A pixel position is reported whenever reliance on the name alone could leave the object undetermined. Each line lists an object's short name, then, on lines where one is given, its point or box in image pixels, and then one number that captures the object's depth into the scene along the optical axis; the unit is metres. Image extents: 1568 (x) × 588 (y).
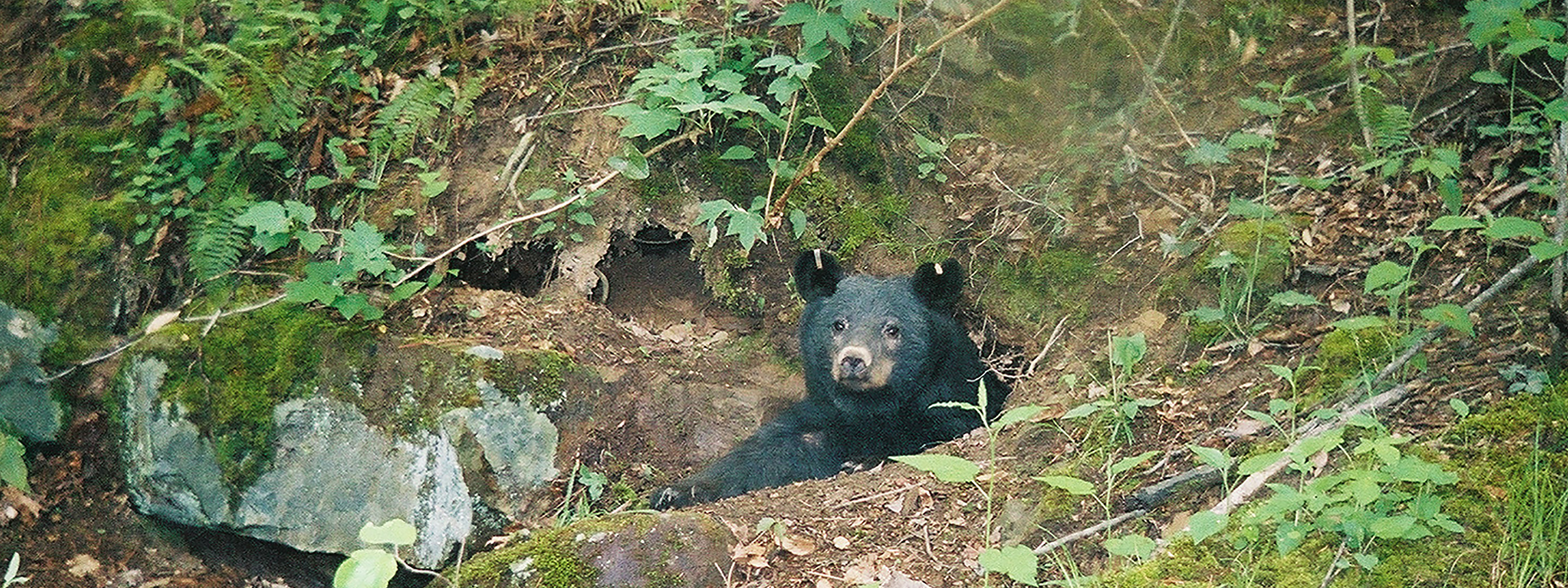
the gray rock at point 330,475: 13.20
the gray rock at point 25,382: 13.73
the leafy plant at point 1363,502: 7.50
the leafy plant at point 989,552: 7.29
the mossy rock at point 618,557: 10.01
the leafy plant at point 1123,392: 10.13
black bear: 14.15
